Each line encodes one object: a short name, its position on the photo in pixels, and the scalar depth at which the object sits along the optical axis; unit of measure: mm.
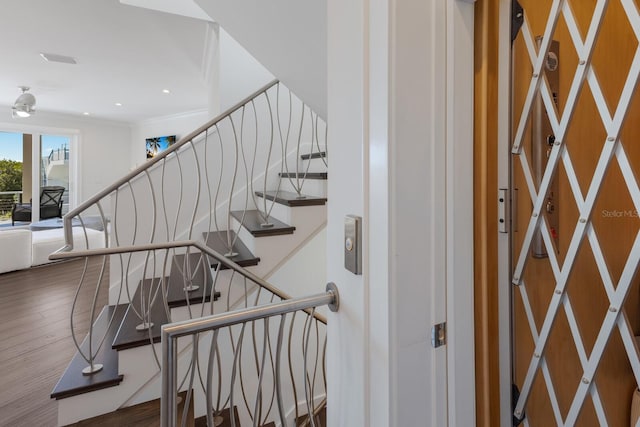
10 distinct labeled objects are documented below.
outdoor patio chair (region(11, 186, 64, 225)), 6383
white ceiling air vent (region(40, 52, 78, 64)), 3637
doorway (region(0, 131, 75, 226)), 6547
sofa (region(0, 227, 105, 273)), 3951
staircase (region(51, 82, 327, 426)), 1803
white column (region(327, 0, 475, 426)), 589
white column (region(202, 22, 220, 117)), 3078
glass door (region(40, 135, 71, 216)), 6852
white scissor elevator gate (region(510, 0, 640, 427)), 608
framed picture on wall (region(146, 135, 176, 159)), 6688
